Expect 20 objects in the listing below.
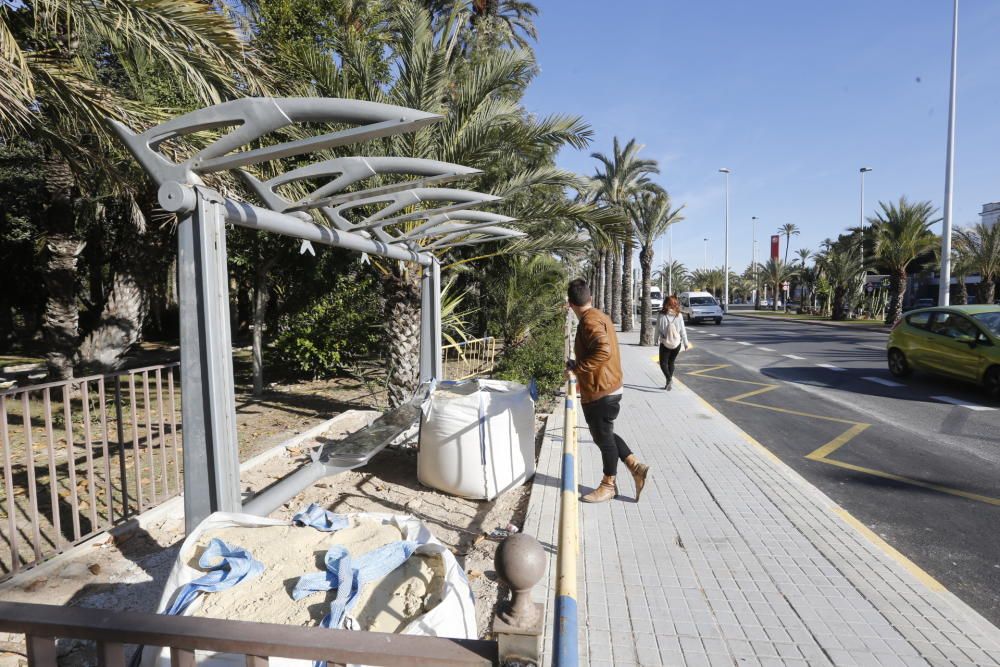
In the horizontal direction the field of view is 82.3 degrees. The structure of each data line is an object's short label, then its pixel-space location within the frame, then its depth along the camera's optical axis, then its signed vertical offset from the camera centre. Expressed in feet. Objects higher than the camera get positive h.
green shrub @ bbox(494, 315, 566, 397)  29.76 -3.71
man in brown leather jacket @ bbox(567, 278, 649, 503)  14.78 -2.20
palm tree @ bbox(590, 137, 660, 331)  79.30 +17.23
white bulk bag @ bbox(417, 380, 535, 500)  15.34 -3.87
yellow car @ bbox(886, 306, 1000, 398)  30.91 -2.99
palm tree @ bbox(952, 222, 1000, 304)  89.97 +6.59
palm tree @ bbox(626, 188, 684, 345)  70.33 +9.34
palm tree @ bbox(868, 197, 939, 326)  92.02 +9.46
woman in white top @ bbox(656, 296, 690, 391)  32.58 -2.03
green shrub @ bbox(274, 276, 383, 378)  38.01 -2.14
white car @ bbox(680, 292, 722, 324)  108.37 -2.09
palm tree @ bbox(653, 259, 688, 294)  248.52 +9.65
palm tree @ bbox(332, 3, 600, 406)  23.62 +8.02
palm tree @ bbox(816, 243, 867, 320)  123.13 +4.41
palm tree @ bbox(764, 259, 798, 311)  200.53 +8.51
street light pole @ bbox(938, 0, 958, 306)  58.65 +11.28
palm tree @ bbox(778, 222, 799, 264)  260.83 +29.92
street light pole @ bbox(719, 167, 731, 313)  142.27 +3.59
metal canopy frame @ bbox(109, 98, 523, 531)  8.30 +1.68
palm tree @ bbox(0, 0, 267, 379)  15.84 +7.15
